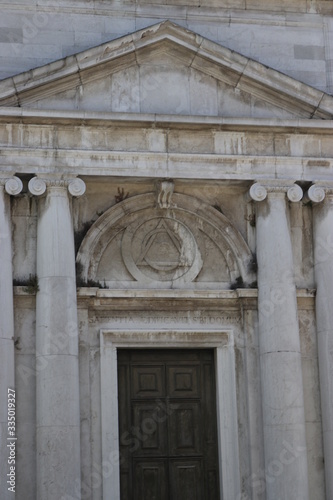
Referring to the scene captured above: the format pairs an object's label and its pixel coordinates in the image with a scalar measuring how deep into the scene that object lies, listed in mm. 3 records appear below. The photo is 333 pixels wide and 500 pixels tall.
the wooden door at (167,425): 19438
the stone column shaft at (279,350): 18797
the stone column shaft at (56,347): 18016
